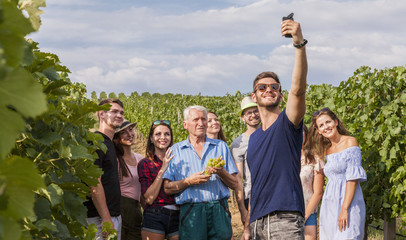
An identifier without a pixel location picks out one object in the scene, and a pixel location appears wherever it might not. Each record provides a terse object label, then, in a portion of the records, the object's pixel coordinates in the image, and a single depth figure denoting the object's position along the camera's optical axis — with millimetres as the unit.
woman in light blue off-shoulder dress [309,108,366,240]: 4461
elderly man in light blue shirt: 3801
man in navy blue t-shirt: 2908
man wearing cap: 4344
